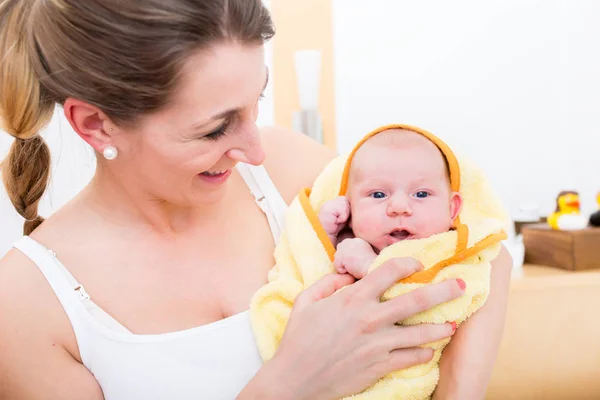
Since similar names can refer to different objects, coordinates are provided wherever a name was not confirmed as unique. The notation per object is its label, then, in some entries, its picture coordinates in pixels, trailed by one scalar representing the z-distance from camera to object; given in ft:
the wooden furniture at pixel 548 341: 5.84
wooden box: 6.25
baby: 4.02
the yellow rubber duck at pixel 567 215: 6.48
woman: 3.59
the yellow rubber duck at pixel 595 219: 6.59
